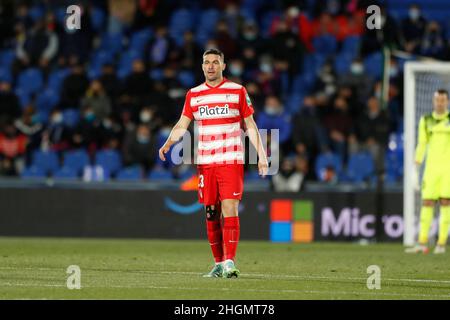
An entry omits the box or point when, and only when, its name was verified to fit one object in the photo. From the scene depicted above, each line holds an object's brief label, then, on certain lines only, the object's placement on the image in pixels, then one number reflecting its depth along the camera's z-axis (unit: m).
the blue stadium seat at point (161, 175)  21.34
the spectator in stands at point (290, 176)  20.73
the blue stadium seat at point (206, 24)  25.02
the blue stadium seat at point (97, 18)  25.72
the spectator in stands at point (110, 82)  23.33
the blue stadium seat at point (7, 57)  25.02
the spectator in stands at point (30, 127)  22.34
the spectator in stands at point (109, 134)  21.92
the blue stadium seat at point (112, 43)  25.34
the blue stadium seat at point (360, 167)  21.34
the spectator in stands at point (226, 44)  23.86
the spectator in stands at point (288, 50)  23.66
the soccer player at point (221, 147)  11.40
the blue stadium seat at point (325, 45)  24.81
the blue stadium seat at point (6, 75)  24.38
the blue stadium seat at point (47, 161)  21.95
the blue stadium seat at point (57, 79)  24.25
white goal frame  18.80
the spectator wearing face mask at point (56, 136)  22.23
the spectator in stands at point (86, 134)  22.05
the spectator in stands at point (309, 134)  21.83
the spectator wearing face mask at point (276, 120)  21.80
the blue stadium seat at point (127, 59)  24.67
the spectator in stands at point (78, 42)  24.58
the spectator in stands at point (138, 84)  23.20
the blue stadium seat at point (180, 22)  25.62
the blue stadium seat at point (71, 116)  22.97
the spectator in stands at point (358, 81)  23.11
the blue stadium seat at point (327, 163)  21.47
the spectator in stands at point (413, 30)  23.88
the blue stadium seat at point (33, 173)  21.78
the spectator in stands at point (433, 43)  23.88
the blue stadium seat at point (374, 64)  24.06
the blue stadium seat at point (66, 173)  21.61
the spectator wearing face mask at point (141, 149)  21.64
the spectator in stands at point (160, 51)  24.23
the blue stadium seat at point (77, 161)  21.80
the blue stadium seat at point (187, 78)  23.56
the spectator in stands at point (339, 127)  21.97
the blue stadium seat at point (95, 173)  21.31
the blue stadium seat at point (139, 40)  25.23
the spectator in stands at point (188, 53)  23.94
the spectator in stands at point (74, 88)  23.41
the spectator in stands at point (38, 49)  24.52
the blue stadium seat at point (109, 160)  21.73
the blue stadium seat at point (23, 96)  23.77
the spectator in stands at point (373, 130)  21.23
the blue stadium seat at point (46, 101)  23.86
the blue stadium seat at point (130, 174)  21.50
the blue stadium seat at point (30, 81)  24.20
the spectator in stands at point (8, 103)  22.88
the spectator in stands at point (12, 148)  21.86
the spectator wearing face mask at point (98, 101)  22.69
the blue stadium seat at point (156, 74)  23.78
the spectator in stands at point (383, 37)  21.89
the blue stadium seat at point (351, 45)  24.70
